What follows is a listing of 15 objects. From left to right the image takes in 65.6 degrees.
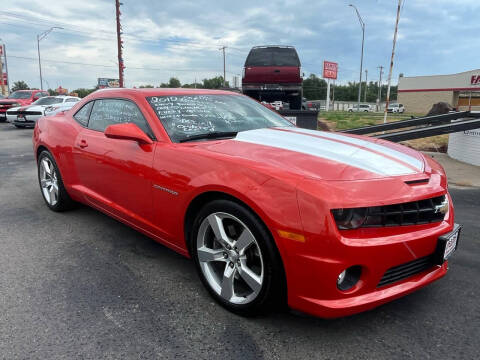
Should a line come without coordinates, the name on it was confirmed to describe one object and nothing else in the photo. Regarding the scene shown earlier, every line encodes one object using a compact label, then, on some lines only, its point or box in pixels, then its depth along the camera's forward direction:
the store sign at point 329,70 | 27.53
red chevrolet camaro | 1.95
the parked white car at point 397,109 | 48.94
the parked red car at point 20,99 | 18.84
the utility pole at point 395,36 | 14.88
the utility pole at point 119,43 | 27.72
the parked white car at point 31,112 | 14.91
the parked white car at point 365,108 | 64.50
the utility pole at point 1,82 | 47.98
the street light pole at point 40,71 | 45.38
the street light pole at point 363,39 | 26.98
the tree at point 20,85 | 112.16
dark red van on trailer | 12.43
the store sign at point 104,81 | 66.89
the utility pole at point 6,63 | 53.22
